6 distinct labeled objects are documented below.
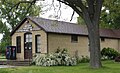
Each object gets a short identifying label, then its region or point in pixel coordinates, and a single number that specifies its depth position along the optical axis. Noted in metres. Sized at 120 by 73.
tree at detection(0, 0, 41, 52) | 38.50
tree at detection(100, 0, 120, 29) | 28.07
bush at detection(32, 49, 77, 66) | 17.10
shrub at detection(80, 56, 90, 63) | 21.19
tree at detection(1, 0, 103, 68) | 14.67
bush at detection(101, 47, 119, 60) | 23.59
